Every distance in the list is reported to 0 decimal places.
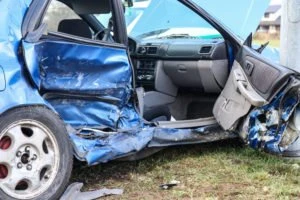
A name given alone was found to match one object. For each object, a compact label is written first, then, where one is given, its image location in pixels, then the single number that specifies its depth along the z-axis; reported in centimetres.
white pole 514
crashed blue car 387
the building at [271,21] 4056
